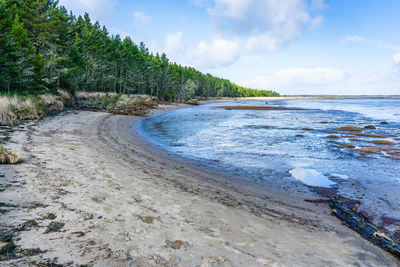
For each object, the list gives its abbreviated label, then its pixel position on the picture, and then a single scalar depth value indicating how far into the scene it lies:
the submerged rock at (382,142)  14.79
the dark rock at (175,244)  3.02
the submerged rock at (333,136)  16.94
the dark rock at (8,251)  2.21
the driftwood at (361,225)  3.92
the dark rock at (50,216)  3.12
